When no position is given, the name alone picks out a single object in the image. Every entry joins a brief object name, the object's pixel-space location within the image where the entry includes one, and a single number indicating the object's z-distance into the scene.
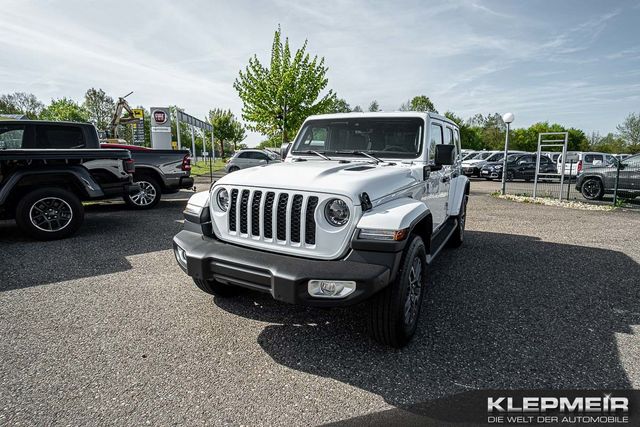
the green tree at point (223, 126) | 55.00
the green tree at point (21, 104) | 46.59
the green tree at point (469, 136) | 61.31
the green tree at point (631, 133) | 47.56
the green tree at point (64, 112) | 54.61
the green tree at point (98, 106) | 59.04
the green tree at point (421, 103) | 55.20
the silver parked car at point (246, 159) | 18.52
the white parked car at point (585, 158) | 12.58
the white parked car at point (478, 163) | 20.94
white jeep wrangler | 2.42
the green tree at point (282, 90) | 21.02
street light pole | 13.16
